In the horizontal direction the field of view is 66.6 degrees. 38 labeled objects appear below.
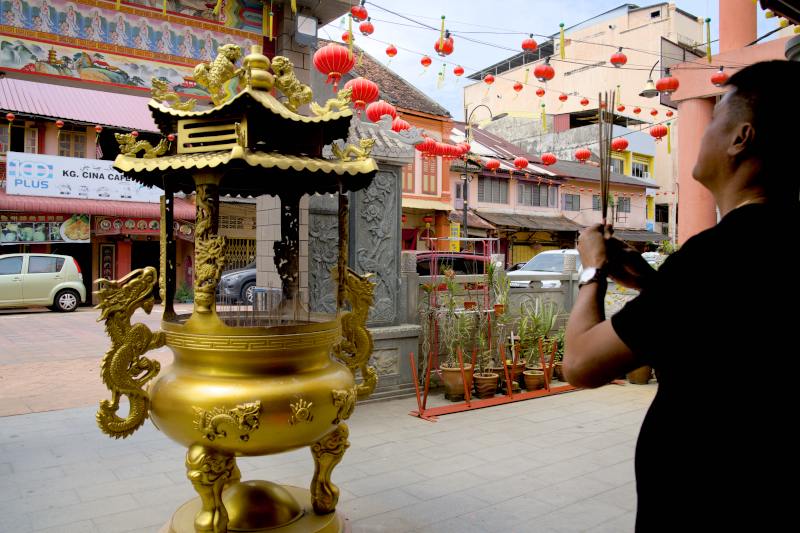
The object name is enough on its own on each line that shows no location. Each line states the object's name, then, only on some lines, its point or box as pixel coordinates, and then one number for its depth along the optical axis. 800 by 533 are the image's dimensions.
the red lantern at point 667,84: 8.96
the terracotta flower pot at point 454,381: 5.88
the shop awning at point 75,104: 14.99
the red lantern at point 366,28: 8.01
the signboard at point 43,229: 14.83
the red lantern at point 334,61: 6.51
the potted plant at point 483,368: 5.99
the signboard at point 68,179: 14.79
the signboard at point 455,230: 22.49
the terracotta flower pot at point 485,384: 5.98
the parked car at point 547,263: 13.53
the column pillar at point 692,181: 9.00
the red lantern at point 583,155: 12.45
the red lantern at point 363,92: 7.43
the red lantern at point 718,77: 8.09
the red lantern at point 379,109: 9.27
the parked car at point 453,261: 11.73
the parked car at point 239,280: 13.04
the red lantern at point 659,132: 11.41
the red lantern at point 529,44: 9.23
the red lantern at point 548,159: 15.07
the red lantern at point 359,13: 7.41
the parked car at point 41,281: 13.63
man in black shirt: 1.18
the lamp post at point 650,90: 10.30
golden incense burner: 2.50
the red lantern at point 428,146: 11.77
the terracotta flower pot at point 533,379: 6.41
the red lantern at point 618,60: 9.63
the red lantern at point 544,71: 9.55
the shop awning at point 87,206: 14.57
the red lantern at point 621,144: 10.16
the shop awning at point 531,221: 23.42
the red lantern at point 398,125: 9.75
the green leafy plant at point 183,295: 15.74
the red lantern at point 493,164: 17.58
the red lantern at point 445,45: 8.47
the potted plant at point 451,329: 5.97
